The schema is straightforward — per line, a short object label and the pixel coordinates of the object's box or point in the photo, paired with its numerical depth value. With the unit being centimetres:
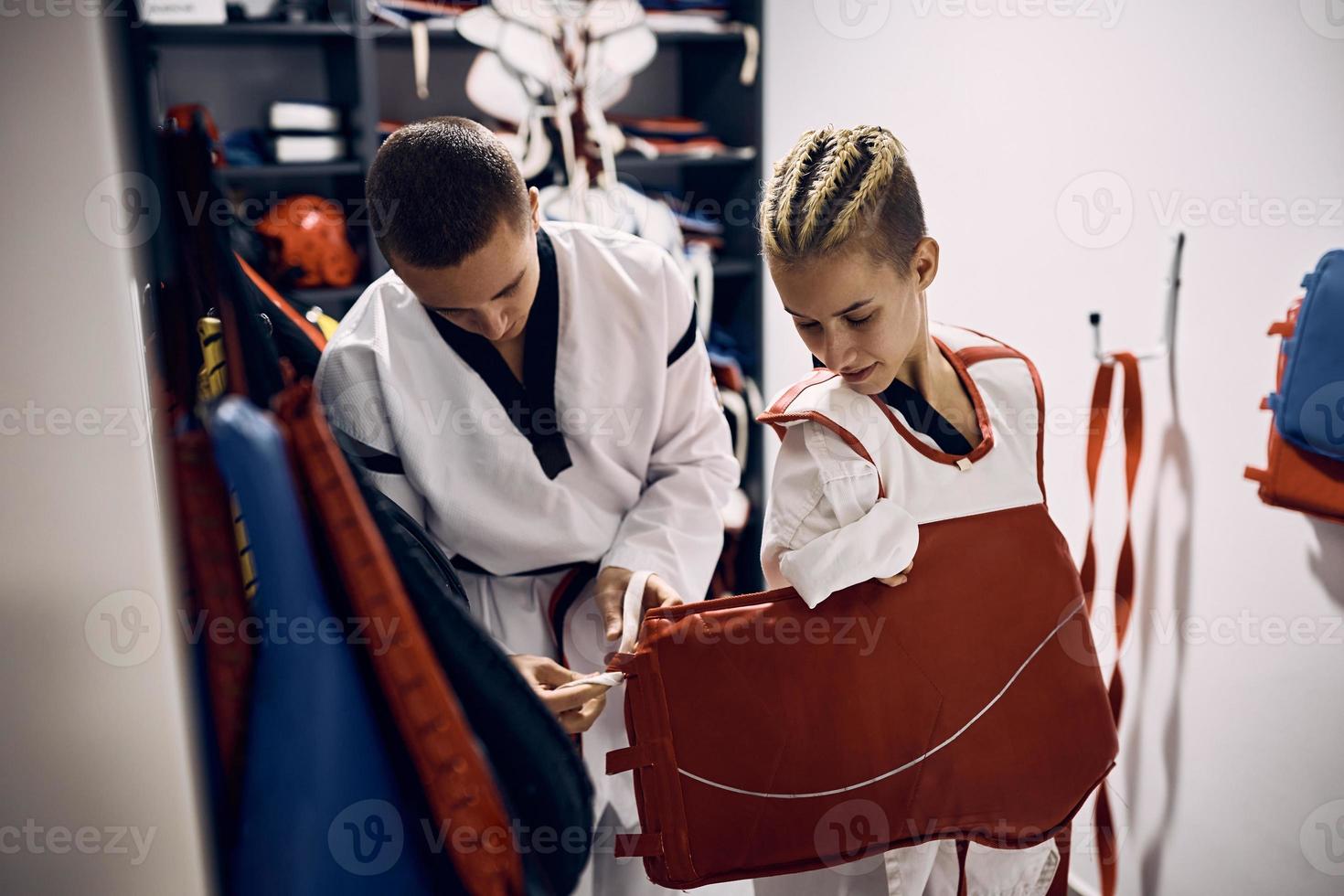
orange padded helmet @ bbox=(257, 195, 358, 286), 236
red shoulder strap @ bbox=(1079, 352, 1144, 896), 142
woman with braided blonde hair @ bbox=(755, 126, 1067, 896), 95
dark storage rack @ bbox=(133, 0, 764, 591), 236
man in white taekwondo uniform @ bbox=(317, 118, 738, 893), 107
